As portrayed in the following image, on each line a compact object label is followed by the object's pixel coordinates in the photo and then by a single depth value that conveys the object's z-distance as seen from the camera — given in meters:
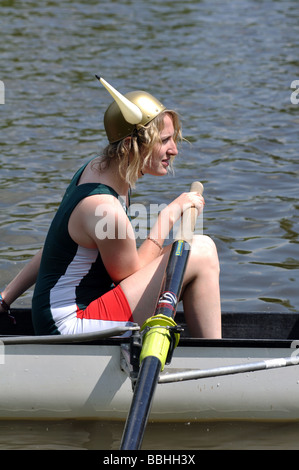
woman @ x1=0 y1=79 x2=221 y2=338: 7.84
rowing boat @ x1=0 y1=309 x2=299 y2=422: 7.78
